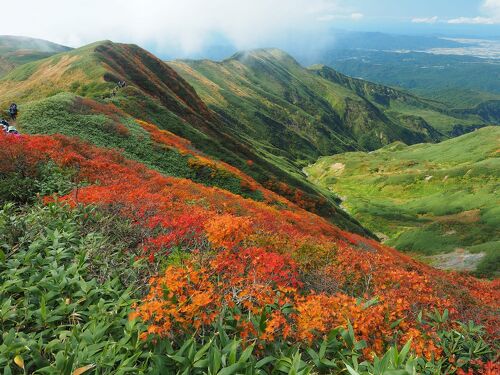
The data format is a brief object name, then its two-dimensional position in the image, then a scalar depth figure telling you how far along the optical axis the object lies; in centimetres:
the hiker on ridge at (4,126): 2942
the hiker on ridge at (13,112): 4128
